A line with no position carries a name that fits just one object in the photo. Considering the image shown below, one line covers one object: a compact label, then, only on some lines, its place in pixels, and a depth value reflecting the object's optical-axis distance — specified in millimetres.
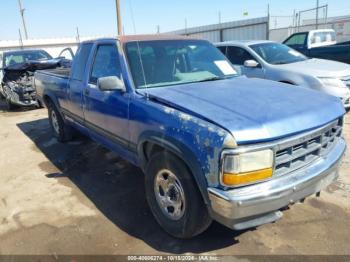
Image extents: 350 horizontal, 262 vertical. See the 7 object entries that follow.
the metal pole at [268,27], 20138
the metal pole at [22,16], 36531
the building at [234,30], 21031
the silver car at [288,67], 6703
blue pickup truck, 2533
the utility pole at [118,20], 15297
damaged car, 9633
